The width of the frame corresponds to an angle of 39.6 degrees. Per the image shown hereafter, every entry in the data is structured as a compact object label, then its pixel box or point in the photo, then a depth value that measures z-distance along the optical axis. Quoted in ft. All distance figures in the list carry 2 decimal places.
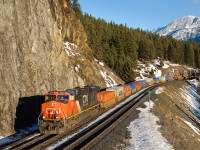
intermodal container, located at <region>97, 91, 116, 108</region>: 130.41
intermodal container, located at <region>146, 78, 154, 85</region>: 311.86
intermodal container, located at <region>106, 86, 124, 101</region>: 162.53
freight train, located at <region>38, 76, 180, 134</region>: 85.71
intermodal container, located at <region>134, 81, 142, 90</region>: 241.76
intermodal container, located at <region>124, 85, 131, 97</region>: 190.69
